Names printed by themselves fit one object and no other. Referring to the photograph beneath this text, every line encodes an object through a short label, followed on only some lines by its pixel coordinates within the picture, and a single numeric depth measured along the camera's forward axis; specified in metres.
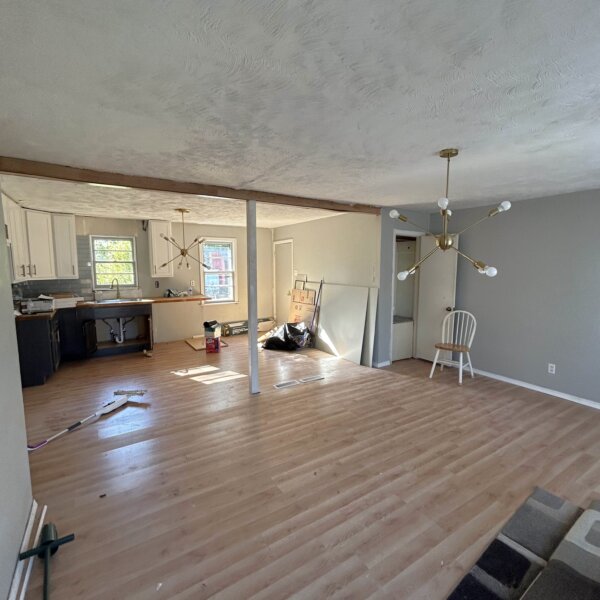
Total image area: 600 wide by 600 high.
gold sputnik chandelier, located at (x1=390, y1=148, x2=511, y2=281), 2.33
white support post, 3.79
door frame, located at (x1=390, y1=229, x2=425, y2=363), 4.94
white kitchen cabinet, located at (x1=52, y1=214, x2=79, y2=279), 5.08
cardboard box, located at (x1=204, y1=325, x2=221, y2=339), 5.85
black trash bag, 5.97
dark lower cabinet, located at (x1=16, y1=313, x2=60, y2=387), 4.06
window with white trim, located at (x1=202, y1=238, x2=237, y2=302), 7.07
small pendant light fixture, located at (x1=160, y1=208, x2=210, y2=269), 6.31
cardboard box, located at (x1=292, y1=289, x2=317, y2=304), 6.20
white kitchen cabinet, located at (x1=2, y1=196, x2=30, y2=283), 3.91
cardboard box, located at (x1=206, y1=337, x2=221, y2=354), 5.79
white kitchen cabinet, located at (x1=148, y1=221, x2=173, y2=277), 6.11
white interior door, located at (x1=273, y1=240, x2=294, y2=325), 7.02
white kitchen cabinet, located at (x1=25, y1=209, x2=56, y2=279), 4.66
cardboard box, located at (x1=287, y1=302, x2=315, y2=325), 6.21
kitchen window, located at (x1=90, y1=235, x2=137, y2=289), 5.91
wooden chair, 4.48
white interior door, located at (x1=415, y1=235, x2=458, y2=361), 4.81
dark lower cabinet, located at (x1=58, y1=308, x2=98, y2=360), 5.14
